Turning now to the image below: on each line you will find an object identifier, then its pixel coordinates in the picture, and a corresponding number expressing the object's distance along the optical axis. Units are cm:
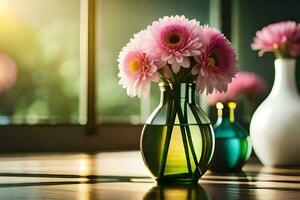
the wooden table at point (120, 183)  123
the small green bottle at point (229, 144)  161
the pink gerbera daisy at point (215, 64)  129
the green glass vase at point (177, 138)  129
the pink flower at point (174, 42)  127
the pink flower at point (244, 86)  206
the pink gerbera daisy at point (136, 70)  129
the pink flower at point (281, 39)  175
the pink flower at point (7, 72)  286
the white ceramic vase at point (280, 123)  173
